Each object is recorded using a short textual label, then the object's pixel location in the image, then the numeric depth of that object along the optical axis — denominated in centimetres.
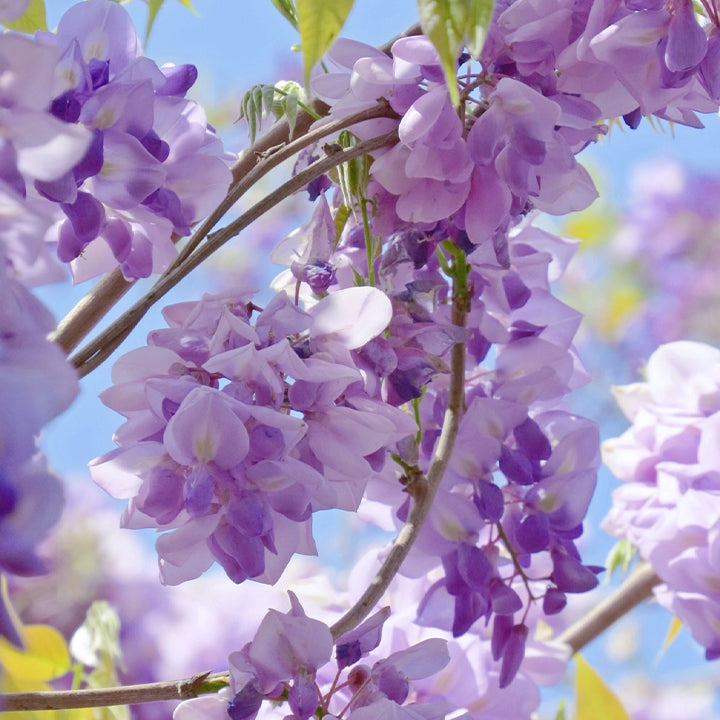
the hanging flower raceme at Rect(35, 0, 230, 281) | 81
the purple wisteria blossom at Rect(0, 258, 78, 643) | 72
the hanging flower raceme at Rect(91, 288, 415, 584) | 80
